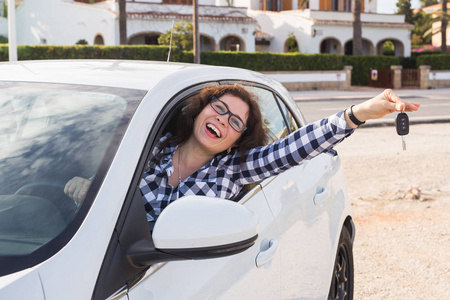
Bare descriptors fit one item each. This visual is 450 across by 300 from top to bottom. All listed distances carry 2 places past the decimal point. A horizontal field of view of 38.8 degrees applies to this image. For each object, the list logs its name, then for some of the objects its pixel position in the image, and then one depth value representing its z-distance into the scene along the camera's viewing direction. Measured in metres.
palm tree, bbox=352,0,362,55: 36.19
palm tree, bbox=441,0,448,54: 42.34
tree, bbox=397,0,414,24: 68.12
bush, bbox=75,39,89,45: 33.25
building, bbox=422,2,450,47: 72.34
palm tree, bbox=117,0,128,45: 31.49
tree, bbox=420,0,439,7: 83.30
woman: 2.51
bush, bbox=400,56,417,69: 40.16
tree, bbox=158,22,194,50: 30.94
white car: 1.67
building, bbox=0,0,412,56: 35.81
